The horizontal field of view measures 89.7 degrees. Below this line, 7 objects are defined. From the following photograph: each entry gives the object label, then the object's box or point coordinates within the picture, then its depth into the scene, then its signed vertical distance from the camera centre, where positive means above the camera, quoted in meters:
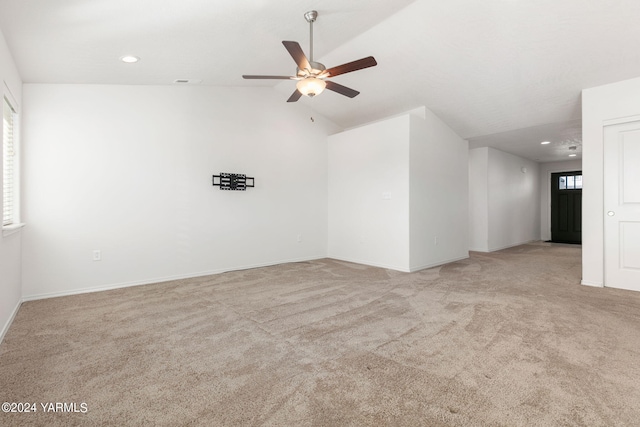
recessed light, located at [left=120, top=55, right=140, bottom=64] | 3.43 +1.64
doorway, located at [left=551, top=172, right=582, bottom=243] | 8.93 +0.03
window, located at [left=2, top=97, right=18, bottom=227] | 3.33 +0.48
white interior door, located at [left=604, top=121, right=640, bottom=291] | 3.92 +0.02
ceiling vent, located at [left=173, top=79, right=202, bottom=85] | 4.47 +1.82
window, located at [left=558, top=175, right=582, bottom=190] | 9.03 +0.71
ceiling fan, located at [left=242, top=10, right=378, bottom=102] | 3.04 +1.37
